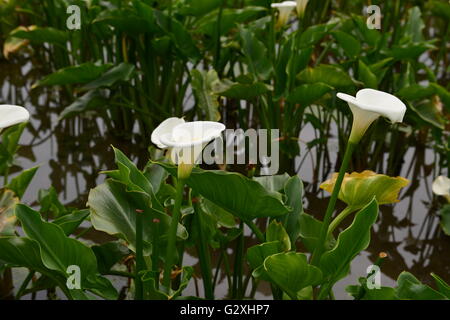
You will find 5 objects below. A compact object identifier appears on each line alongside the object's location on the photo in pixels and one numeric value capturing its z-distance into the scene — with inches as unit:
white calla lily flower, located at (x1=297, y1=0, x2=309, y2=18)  102.9
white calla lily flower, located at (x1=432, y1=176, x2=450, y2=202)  107.8
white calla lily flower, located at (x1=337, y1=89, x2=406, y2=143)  76.4
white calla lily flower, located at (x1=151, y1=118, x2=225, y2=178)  75.1
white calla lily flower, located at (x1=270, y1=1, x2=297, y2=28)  108.3
